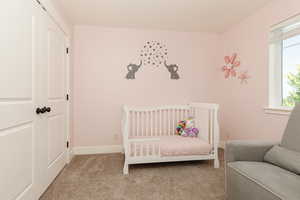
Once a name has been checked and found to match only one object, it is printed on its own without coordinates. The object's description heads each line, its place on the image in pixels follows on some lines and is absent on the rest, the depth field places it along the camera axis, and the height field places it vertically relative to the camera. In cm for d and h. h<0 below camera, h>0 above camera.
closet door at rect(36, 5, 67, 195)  170 +0
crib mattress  227 -68
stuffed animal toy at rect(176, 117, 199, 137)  267 -50
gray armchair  103 -52
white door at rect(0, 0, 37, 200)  116 -3
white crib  226 -49
